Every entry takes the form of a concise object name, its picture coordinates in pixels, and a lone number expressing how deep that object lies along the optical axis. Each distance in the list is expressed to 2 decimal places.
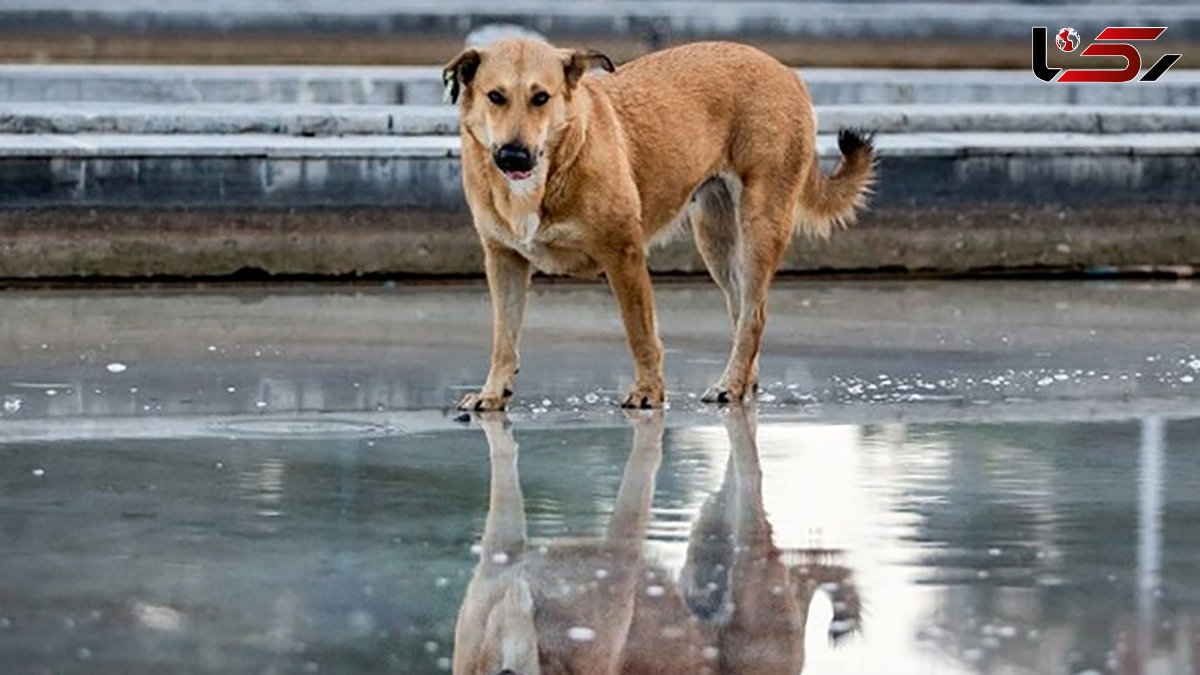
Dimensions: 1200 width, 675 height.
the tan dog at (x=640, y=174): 18.38
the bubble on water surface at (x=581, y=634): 12.45
